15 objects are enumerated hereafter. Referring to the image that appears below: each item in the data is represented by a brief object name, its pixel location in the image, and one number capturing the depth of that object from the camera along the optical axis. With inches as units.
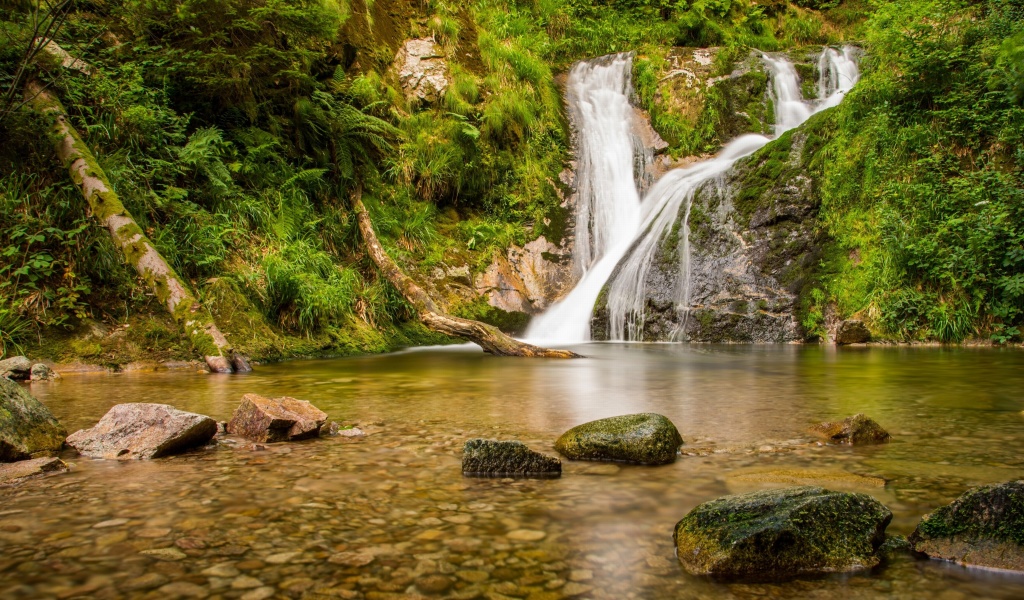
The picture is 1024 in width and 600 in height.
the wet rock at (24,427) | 108.0
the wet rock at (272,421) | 125.6
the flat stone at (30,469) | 97.3
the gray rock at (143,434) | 112.9
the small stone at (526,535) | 75.9
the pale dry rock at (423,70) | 505.4
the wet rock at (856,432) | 122.9
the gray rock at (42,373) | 217.5
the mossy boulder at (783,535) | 66.2
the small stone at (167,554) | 69.1
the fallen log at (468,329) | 323.9
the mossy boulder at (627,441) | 110.9
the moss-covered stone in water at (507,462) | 102.2
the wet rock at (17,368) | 204.8
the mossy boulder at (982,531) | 65.6
